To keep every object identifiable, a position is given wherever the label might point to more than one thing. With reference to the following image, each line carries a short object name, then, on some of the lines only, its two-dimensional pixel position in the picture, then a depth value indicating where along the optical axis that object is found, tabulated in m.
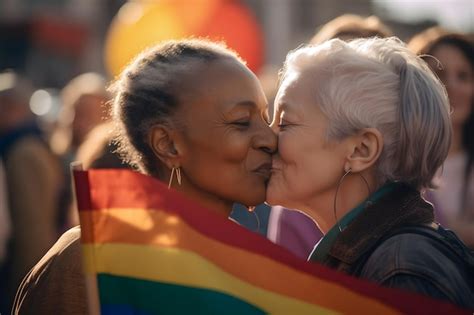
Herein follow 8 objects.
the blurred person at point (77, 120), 7.45
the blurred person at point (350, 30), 5.04
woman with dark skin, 3.36
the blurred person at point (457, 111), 5.52
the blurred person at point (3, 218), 6.34
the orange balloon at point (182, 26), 9.38
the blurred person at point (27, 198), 6.86
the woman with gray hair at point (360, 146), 3.13
